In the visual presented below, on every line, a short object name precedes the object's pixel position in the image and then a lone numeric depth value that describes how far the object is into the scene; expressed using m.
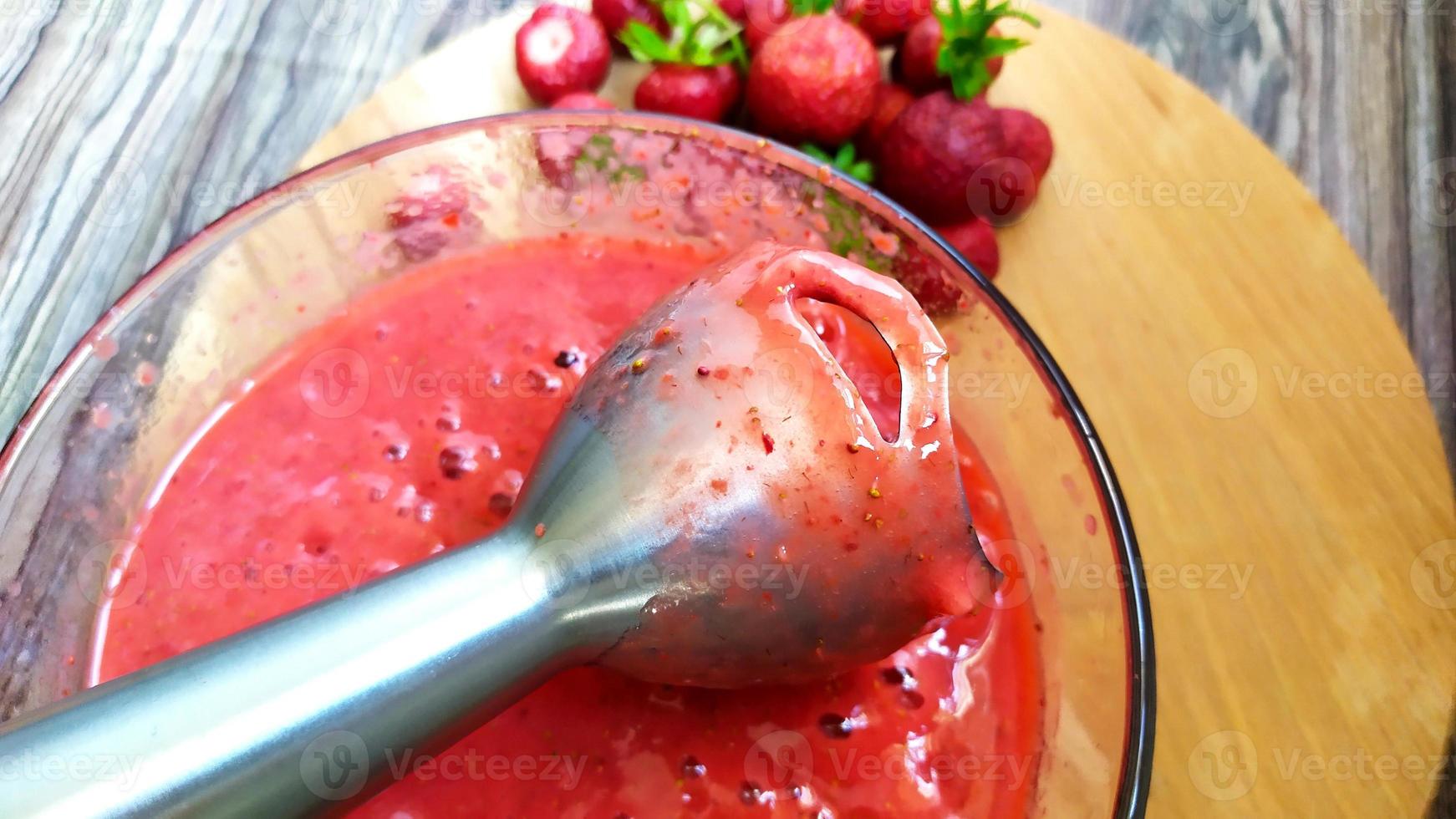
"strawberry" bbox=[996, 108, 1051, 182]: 0.37
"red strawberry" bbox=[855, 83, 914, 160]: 0.39
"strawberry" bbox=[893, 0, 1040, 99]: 0.37
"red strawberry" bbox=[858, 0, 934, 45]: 0.39
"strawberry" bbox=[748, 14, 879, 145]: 0.38
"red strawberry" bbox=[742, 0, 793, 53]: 0.39
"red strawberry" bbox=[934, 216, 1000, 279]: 0.37
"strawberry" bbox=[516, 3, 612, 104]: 0.38
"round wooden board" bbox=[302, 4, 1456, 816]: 0.34
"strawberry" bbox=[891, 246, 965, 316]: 0.34
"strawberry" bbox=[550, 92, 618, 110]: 0.38
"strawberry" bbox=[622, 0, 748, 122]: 0.38
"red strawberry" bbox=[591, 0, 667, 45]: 0.39
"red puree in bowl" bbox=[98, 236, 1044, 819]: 0.31
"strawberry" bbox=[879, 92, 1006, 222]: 0.37
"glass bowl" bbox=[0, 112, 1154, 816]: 0.32
